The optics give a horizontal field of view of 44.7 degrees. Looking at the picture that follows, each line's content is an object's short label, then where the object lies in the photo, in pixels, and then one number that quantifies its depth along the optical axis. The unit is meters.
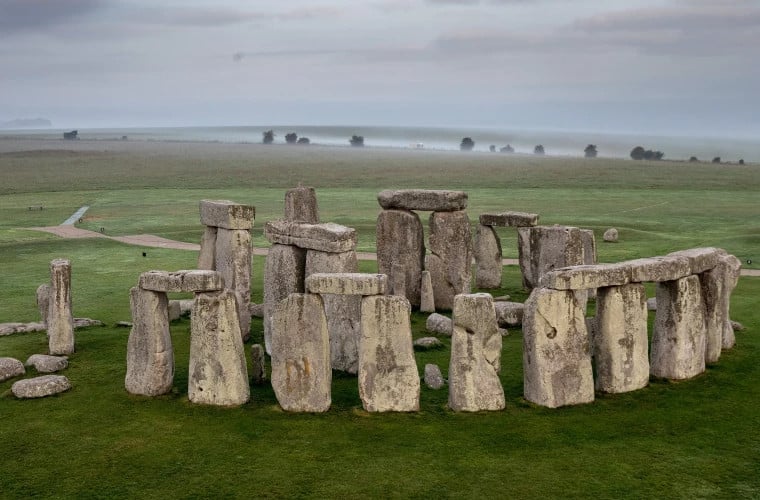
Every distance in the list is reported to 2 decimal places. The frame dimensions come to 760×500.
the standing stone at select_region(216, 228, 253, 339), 19.77
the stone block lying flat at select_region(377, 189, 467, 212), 22.81
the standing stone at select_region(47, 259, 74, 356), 18.25
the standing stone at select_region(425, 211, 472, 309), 23.22
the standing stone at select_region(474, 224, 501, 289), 26.05
